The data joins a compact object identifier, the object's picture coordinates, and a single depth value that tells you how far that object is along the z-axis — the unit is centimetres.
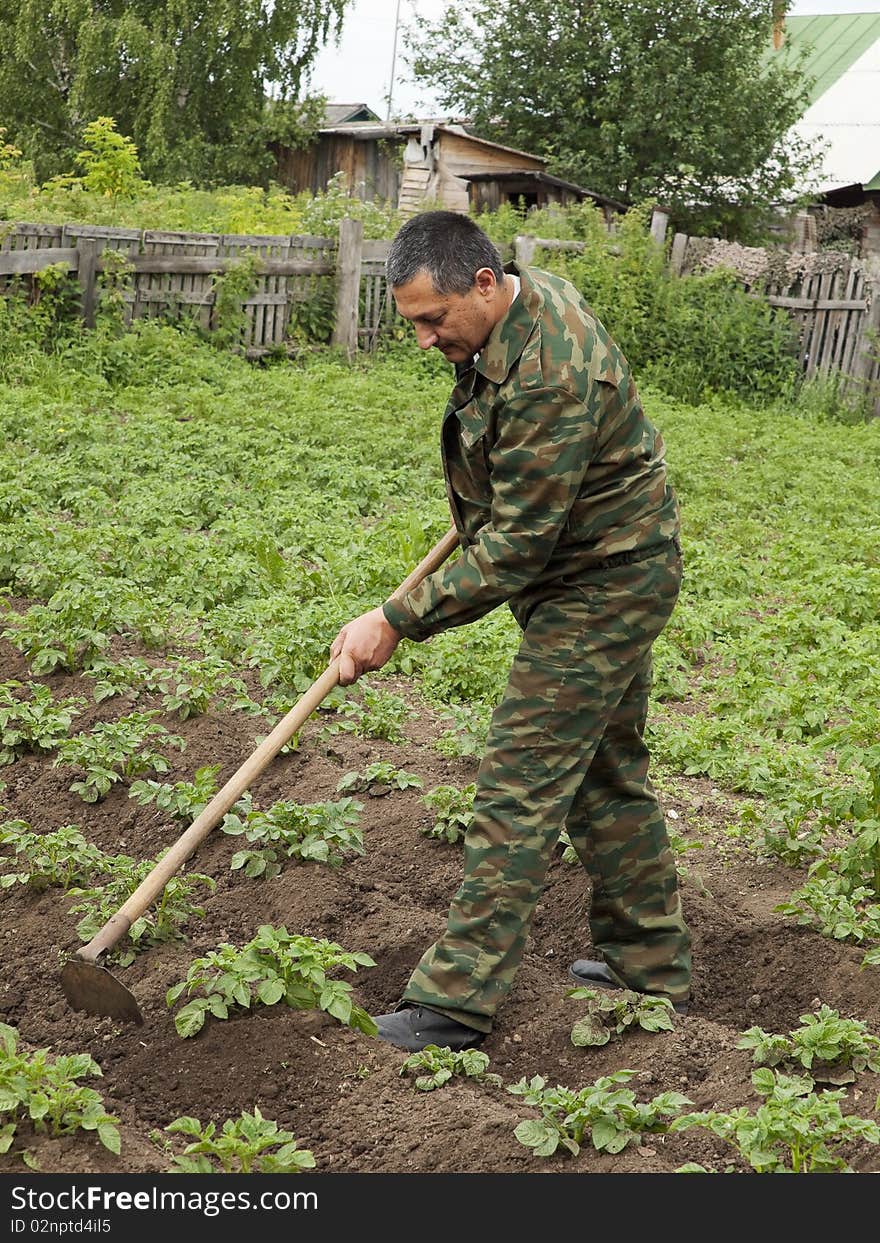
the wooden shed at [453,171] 2281
